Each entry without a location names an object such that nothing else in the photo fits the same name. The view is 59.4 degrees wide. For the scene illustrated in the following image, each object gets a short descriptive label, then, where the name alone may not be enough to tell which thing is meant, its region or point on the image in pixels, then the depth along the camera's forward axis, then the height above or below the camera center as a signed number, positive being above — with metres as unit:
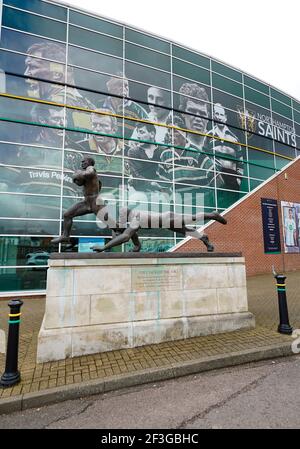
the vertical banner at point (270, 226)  17.19 +1.69
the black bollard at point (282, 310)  5.38 -1.24
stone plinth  4.59 -0.91
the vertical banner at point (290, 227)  18.23 +1.74
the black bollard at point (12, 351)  3.58 -1.37
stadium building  11.74 +6.67
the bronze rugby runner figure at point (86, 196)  5.20 +1.17
